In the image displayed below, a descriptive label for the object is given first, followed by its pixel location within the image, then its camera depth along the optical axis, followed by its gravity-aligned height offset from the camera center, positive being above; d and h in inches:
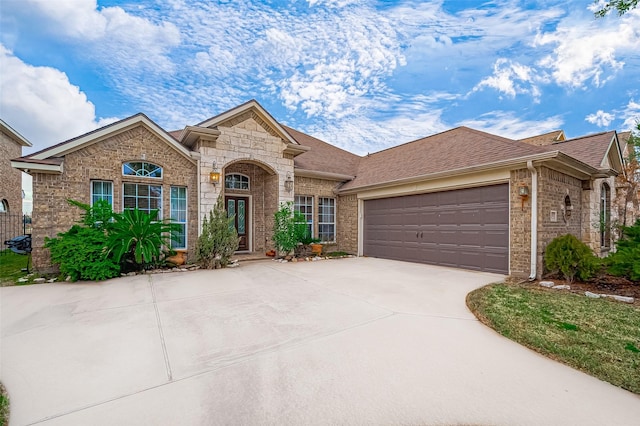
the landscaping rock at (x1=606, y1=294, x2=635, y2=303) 202.5 -63.0
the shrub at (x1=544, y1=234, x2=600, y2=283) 249.3 -41.3
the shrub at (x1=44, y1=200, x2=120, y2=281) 256.8 -36.8
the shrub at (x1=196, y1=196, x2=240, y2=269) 330.3 -35.0
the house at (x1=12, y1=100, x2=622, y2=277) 288.2 +33.9
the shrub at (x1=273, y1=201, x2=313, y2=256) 400.2 -23.6
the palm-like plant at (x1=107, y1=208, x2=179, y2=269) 274.5 -25.9
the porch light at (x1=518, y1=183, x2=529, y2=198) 274.1 +23.1
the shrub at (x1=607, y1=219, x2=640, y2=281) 224.8 -36.6
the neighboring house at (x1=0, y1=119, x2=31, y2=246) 530.3 +53.8
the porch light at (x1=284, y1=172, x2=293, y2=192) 428.5 +46.3
